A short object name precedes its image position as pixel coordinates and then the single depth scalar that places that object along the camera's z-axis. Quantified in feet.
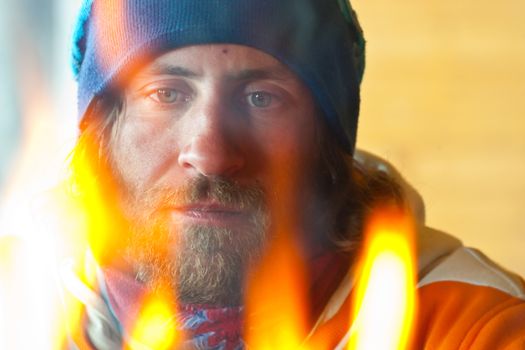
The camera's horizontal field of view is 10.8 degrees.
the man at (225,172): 5.81
